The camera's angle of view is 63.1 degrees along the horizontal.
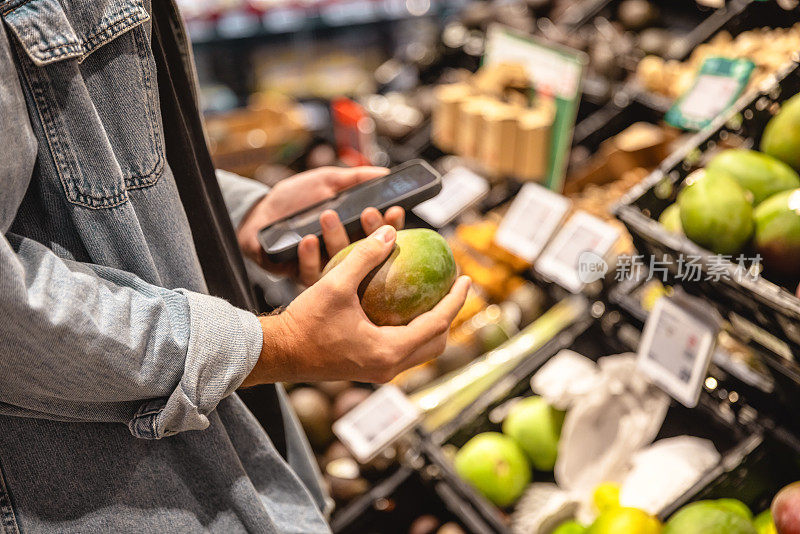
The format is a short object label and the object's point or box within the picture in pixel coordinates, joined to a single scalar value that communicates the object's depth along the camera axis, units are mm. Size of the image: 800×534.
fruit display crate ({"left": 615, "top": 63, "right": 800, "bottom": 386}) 1054
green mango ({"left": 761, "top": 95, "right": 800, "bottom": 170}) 1251
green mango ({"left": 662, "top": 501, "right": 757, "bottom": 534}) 1121
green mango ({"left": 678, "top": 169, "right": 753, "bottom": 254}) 1137
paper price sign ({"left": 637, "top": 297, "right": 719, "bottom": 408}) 1274
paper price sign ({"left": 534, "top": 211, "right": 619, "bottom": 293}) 1675
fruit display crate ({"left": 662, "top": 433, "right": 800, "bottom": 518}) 1293
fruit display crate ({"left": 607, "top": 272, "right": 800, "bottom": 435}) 1293
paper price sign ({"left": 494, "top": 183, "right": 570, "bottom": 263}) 1873
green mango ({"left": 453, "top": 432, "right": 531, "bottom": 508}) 1640
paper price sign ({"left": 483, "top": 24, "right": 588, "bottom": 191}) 2049
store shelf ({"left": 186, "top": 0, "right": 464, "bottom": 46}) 4707
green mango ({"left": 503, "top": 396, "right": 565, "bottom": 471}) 1696
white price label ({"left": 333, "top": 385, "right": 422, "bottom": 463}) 1701
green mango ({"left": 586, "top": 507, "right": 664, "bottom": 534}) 1213
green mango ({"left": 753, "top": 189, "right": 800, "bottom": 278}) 1104
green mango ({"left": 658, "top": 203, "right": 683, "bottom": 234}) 1351
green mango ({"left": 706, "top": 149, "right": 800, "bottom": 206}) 1230
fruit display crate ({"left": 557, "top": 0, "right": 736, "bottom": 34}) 2814
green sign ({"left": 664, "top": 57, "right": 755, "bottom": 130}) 1660
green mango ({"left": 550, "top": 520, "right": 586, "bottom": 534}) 1418
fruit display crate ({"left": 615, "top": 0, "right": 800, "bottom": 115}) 2037
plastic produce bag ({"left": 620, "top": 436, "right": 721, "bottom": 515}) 1420
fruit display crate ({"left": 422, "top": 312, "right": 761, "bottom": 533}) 1479
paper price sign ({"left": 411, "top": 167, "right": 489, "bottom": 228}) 2174
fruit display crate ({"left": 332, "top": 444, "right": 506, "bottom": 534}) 1681
